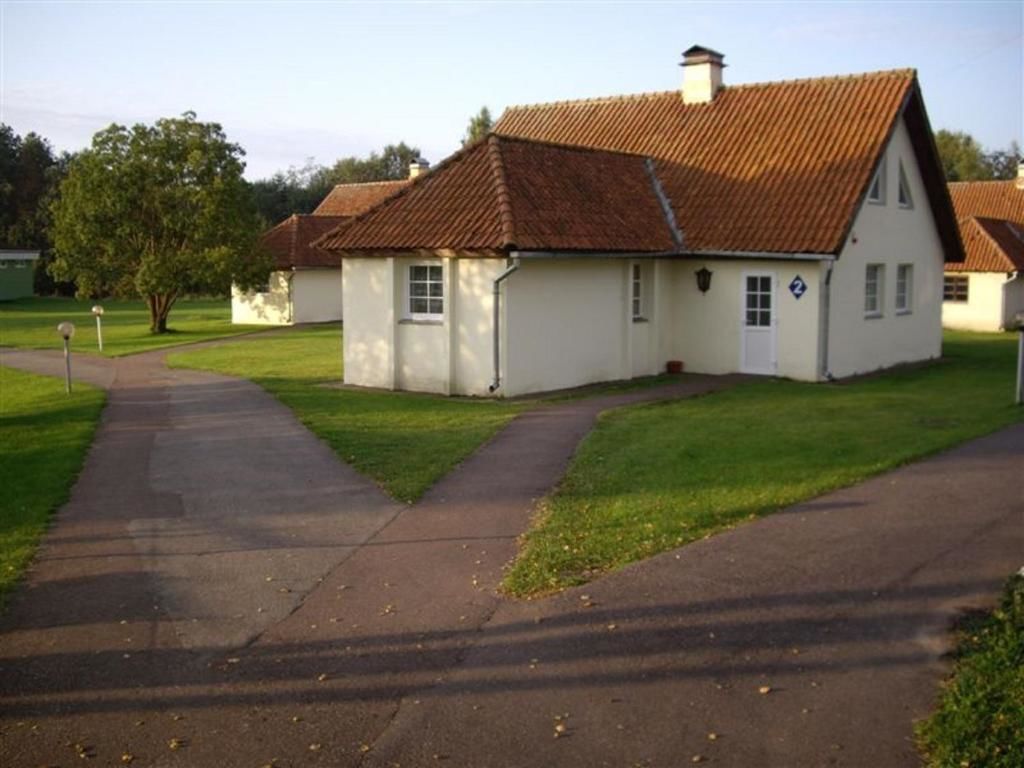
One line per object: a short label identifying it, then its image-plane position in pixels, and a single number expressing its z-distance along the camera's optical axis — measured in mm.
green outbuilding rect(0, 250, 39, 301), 62344
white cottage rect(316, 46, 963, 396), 19469
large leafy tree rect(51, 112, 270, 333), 37531
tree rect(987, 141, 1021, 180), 92500
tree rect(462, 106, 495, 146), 68375
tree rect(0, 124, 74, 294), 71125
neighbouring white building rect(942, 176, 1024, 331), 39188
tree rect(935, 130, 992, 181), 87938
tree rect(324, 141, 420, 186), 98812
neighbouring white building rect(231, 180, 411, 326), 43562
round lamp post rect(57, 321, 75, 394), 21125
